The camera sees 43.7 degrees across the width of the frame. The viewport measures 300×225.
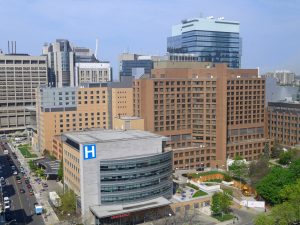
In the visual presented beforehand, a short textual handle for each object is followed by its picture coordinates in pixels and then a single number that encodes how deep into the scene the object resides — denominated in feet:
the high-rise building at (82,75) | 655.76
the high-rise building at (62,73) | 653.71
